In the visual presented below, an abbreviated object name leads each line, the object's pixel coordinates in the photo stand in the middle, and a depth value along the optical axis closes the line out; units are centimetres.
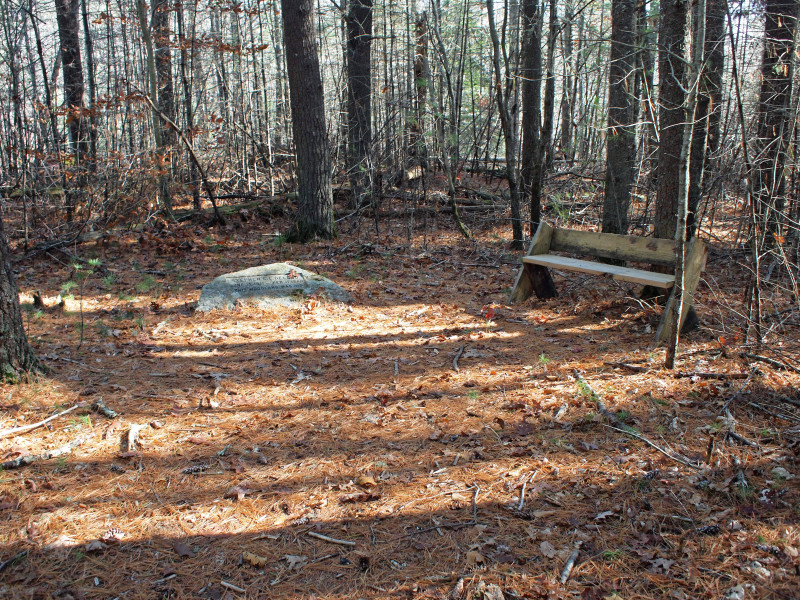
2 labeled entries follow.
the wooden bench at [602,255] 517
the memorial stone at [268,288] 676
